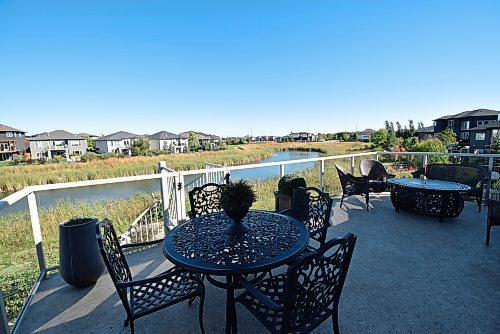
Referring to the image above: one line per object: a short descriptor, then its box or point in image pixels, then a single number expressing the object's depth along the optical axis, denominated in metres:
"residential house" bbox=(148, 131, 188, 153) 44.50
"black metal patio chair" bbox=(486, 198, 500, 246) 2.77
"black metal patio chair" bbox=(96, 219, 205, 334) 1.37
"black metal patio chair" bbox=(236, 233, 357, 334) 1.06
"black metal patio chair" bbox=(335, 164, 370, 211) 4.43
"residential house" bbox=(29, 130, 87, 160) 36.41
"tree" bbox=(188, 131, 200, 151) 44.41
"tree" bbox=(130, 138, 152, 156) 33.72
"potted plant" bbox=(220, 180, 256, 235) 1.72
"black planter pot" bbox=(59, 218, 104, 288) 2.15
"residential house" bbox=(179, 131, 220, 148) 47.78
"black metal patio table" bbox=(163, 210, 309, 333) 1.34
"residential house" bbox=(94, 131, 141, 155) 41.50
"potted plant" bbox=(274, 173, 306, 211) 3.83
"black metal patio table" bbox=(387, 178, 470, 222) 3.68
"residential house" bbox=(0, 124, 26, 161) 33.60
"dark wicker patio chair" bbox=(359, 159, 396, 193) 5.17
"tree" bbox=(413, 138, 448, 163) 11.82
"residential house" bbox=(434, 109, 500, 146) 26.99
